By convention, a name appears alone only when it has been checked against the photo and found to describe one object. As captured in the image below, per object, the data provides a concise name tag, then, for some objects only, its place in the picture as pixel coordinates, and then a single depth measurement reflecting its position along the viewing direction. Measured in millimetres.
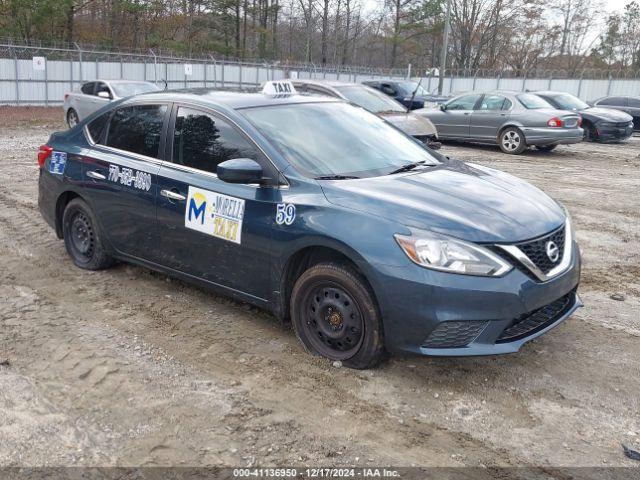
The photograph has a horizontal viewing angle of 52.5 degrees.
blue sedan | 3580
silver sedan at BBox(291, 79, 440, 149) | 12031
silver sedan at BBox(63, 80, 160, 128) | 16375
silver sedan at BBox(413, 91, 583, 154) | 14891
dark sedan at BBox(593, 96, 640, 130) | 21500
